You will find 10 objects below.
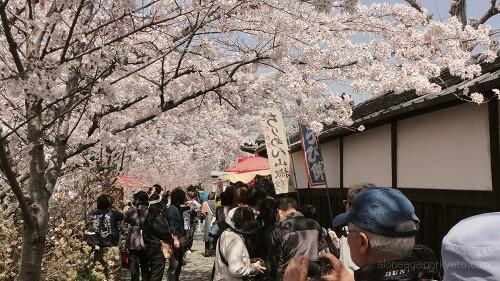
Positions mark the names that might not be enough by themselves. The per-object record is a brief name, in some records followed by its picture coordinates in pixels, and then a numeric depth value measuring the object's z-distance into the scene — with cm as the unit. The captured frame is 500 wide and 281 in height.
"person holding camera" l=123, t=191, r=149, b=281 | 757
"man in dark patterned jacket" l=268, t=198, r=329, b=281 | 391
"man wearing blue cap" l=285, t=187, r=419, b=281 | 164
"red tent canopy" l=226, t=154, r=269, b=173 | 1312
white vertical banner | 834
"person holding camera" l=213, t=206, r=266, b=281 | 435
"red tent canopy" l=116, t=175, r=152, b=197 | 1702
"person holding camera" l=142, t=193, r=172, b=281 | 743
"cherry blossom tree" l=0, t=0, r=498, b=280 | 351
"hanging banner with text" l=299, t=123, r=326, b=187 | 834
